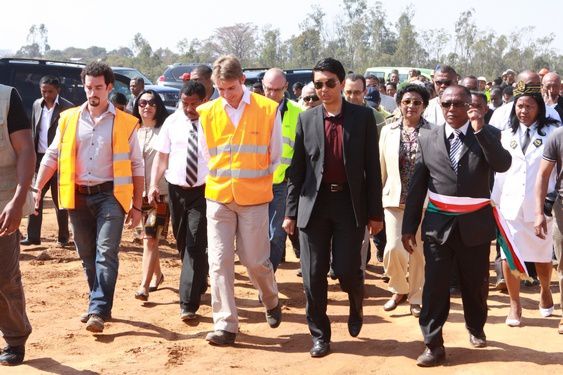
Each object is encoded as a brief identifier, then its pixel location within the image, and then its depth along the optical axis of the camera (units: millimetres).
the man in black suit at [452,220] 6348
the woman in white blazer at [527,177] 7734
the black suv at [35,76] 15898
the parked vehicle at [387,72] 30531
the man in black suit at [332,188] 6594
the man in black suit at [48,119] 11008
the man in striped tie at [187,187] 7656
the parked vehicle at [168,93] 23536
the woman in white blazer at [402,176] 7914
